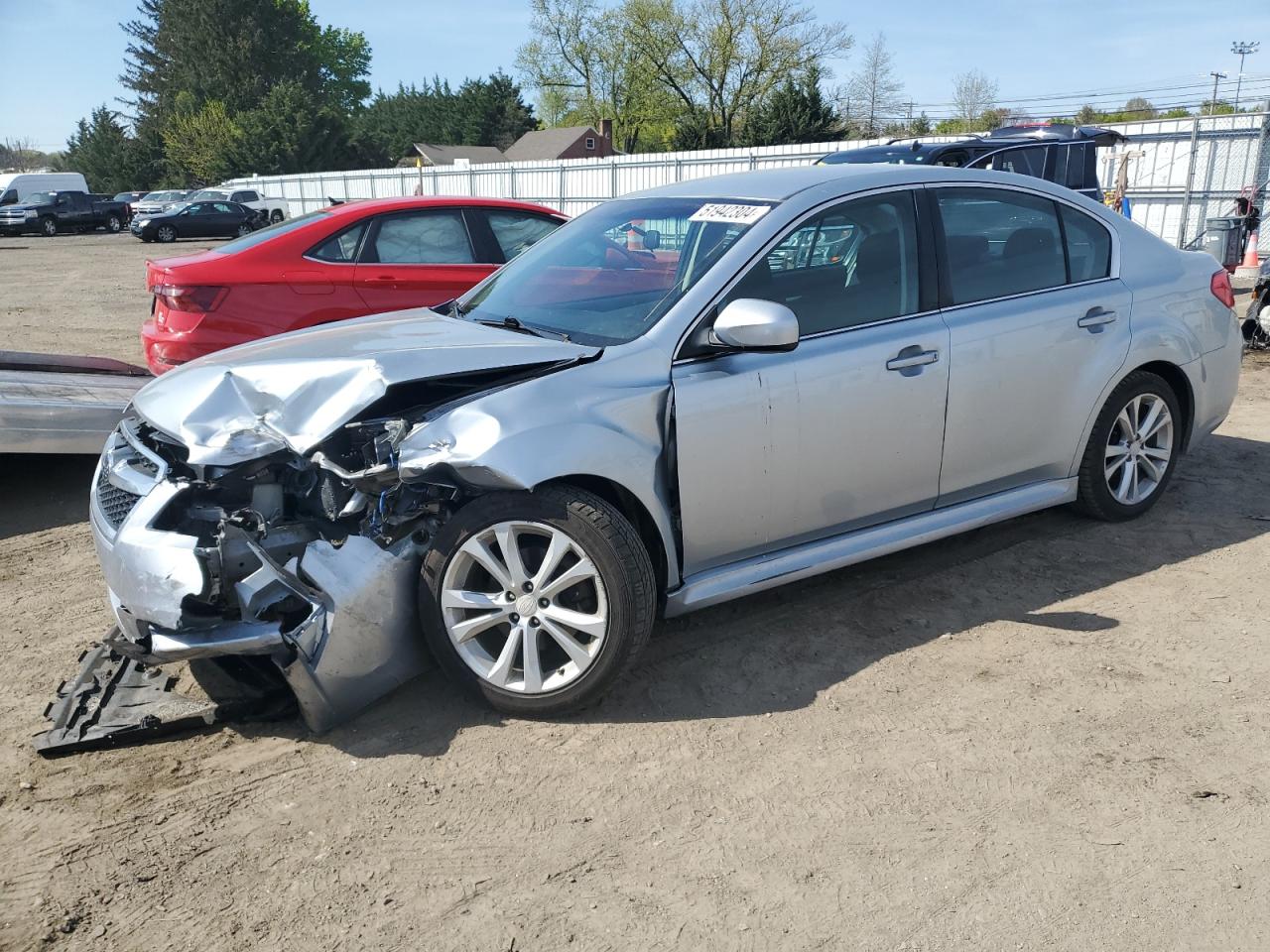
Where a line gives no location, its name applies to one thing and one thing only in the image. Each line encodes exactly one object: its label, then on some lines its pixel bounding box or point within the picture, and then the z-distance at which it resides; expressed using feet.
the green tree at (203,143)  200.64
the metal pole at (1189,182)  54.44
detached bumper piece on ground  10.86
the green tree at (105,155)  227.61
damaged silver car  10.81
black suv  37.70
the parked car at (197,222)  111.75
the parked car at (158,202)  127.65
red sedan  22.52
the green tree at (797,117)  130.62
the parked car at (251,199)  123.75
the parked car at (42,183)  143.84
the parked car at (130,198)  142.48
